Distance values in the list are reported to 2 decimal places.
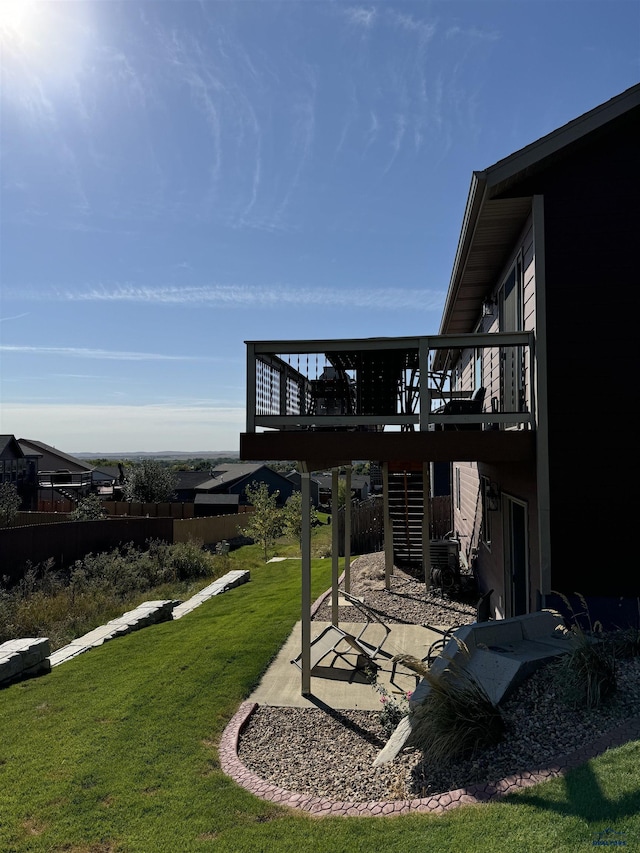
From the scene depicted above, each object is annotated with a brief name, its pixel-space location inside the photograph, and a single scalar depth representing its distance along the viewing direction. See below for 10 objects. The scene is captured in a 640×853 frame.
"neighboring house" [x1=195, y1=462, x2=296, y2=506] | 46.34
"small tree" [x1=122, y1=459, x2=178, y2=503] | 31.28
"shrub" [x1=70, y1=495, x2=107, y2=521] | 23.78
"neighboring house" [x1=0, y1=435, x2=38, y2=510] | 34.81
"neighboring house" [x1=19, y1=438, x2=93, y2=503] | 37.54
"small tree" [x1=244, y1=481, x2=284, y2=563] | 21.33
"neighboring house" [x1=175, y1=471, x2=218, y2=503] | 46.38
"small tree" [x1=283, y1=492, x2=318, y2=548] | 26.05
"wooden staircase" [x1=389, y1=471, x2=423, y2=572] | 13.49
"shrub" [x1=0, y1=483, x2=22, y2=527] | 22.17
